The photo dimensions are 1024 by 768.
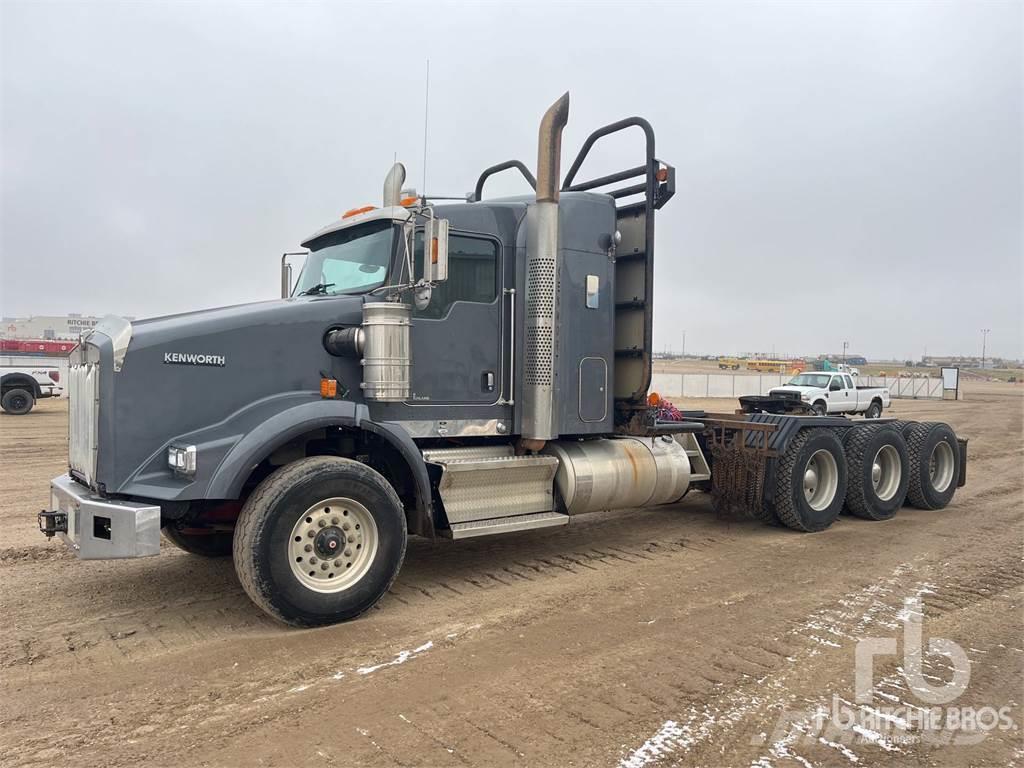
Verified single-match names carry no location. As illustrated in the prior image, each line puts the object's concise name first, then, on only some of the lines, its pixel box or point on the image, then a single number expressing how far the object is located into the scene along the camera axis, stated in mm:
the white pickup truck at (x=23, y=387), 20969
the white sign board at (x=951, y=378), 46156
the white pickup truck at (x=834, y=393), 27328
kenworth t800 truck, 4648
